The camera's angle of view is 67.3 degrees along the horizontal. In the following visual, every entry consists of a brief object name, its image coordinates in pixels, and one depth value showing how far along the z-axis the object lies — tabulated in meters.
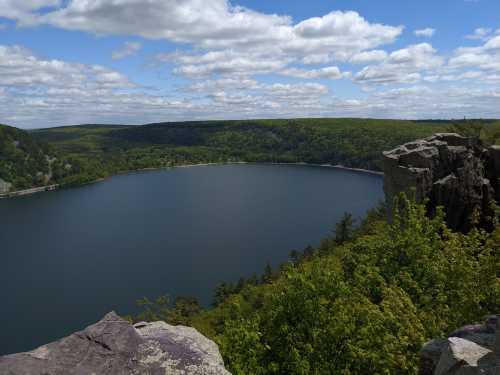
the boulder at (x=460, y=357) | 9.38
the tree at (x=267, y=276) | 95.59
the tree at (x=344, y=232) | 111.00
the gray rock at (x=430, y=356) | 12.55
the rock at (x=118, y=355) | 9.95
